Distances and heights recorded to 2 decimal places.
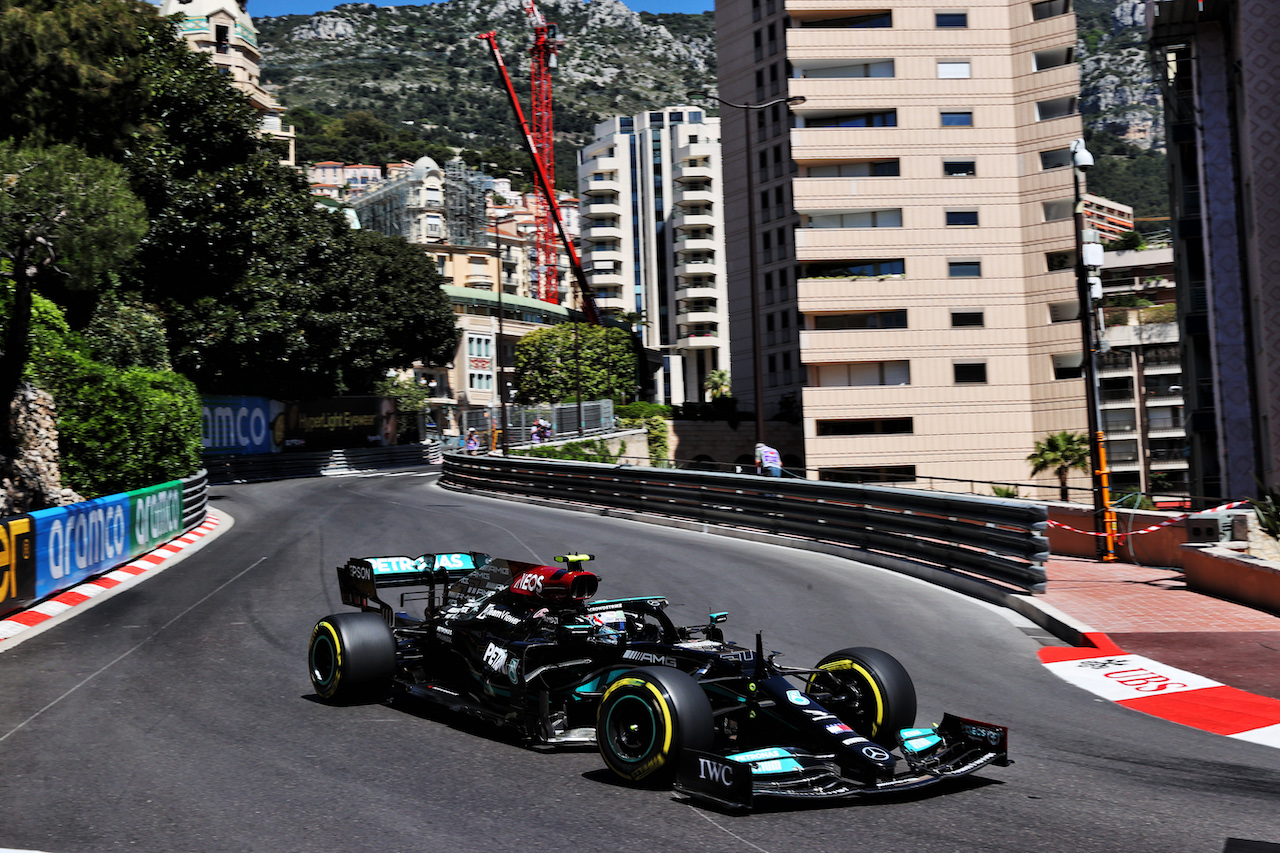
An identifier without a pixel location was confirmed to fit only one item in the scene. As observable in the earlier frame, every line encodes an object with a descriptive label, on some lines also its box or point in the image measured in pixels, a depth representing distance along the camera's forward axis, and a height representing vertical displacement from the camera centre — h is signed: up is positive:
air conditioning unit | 14.53 -1.78
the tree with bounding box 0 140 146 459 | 18.50 +4.08
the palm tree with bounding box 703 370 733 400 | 106.62 +3.73
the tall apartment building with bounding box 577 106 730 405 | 109.00 +21.53
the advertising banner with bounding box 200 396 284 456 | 45.56 +0.88
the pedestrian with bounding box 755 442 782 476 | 23.12 -0.94
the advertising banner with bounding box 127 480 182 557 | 17.86 -1.17
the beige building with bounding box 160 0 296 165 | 94.88 +36.87
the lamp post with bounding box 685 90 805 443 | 25.02 +2.60
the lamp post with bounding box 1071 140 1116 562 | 17.28 +0.29
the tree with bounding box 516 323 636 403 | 86.75 +5.23
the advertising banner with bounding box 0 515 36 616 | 12.10 -1.22
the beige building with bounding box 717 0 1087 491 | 50.09 +8.07
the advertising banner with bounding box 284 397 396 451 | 51.22 +0.83
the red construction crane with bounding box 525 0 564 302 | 121.00 +39.21
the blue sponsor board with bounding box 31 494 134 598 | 13.38 -1.20
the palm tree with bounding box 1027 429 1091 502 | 45.44 -2.10
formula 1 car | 5.95 -1.71
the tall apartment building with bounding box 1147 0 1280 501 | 27.12 +4.93
